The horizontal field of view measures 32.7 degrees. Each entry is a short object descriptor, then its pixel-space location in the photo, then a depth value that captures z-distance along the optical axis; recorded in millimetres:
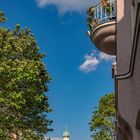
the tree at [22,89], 12394
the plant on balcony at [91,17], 6781
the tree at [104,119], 23413
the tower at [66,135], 59987
